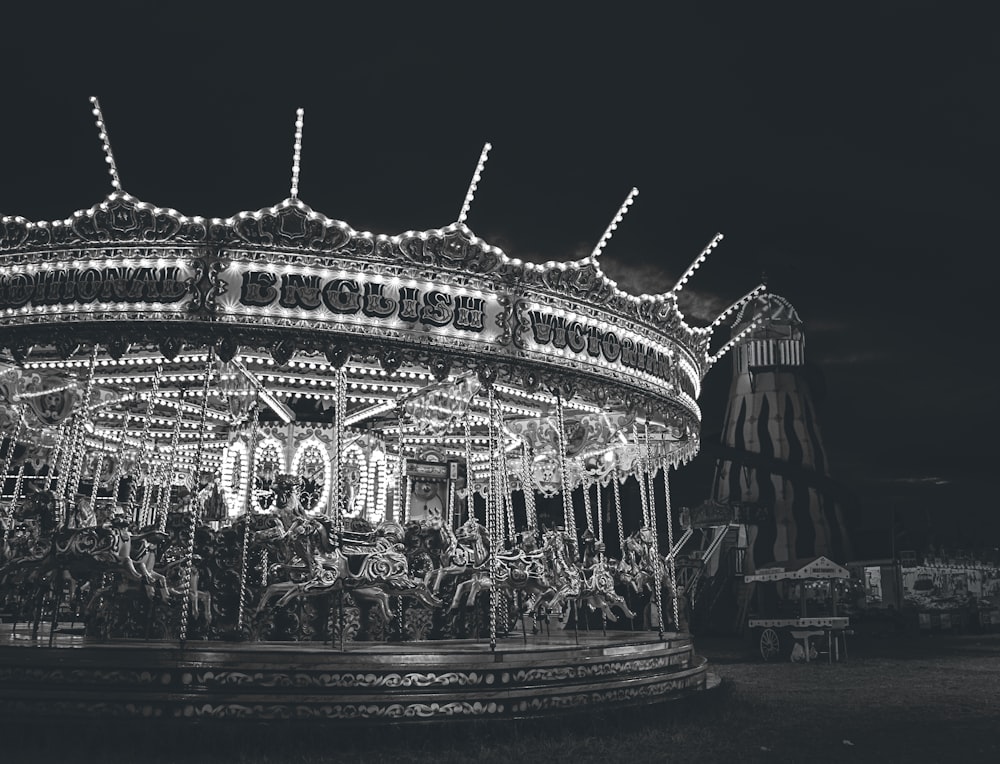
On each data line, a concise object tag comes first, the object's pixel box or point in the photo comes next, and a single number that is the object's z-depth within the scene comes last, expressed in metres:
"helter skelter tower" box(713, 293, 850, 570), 32.66
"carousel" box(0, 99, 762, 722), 7.21
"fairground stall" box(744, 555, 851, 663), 17.97
